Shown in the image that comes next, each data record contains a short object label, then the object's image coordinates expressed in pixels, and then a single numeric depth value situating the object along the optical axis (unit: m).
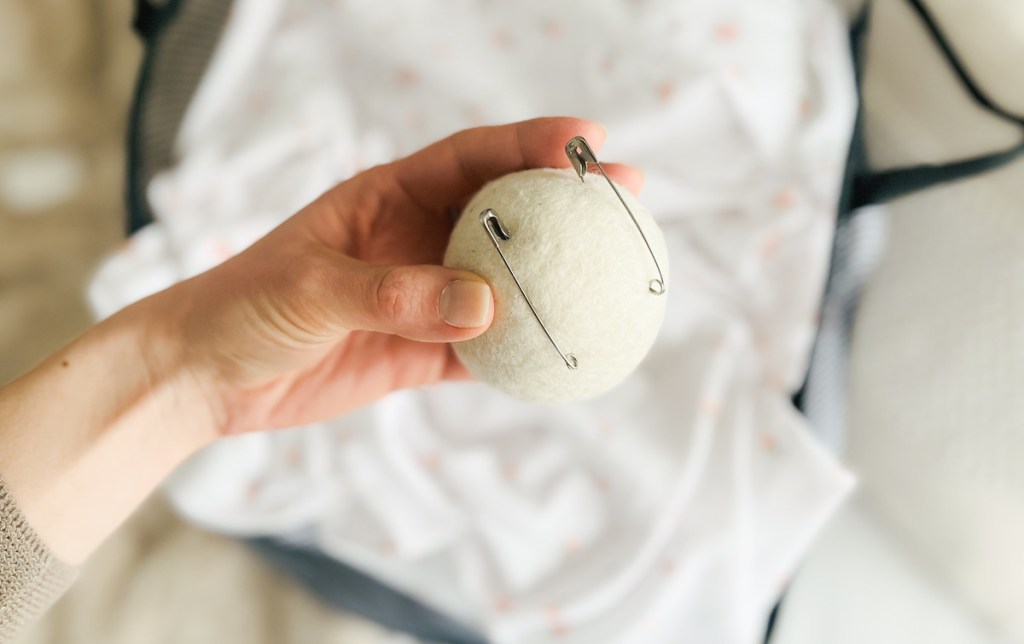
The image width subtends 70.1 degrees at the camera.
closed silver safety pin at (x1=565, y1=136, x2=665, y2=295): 0.50
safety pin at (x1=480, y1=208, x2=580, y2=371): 0.48
